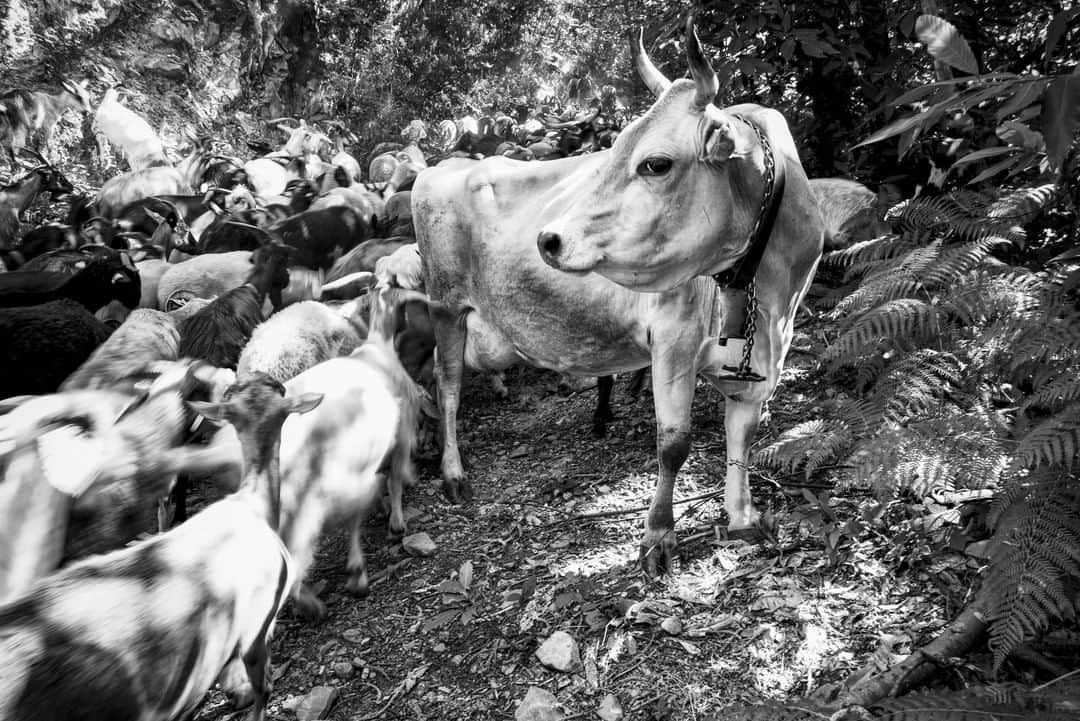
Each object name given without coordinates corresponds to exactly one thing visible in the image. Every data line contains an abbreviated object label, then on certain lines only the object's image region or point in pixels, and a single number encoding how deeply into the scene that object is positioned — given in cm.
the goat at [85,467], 357
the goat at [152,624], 239
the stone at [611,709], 315
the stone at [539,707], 324
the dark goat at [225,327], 568
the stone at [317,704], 360
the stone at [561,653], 348
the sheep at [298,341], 526
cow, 299
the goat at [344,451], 408
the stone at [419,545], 489
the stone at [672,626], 350
